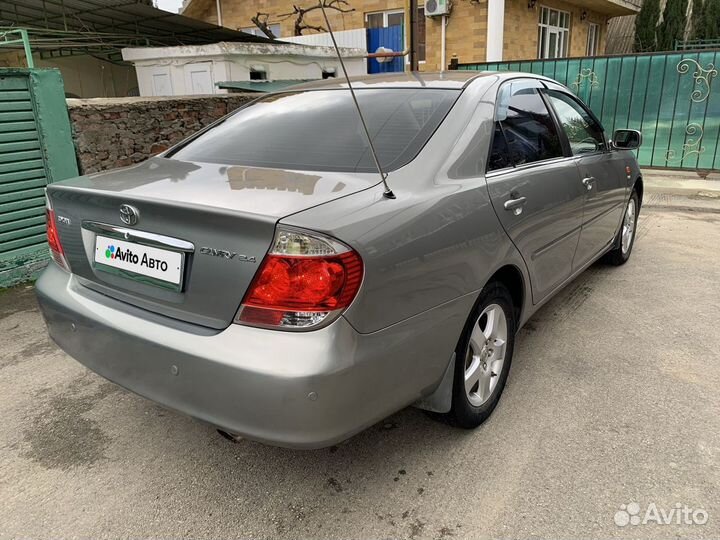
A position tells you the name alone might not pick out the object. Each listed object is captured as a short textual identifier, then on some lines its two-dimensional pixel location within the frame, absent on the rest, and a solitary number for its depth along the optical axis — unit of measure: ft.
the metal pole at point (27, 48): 14.26
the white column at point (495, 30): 38.37
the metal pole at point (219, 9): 53.57
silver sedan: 5.70
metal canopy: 30.40
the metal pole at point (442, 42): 40.32
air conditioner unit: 39.19
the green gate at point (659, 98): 25.63
